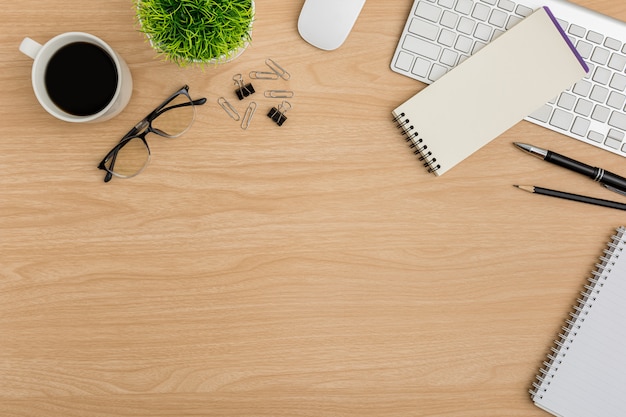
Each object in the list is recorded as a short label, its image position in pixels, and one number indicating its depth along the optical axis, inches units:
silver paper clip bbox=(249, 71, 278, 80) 29.5
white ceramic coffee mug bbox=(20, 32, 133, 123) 25.8
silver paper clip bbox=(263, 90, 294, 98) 29.5
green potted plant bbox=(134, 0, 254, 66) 23.8
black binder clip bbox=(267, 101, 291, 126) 29.4
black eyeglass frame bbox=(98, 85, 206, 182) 29.0
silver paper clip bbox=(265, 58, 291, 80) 29.5
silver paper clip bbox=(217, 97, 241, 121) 29.5
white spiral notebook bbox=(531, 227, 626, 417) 30.1
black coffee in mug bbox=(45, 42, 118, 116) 26.8
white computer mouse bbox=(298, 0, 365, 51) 28.8
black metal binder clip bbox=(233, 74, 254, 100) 29.2
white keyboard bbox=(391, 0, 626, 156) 29.1
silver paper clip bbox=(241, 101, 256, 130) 29.5
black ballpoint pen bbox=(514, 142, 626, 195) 29.4
